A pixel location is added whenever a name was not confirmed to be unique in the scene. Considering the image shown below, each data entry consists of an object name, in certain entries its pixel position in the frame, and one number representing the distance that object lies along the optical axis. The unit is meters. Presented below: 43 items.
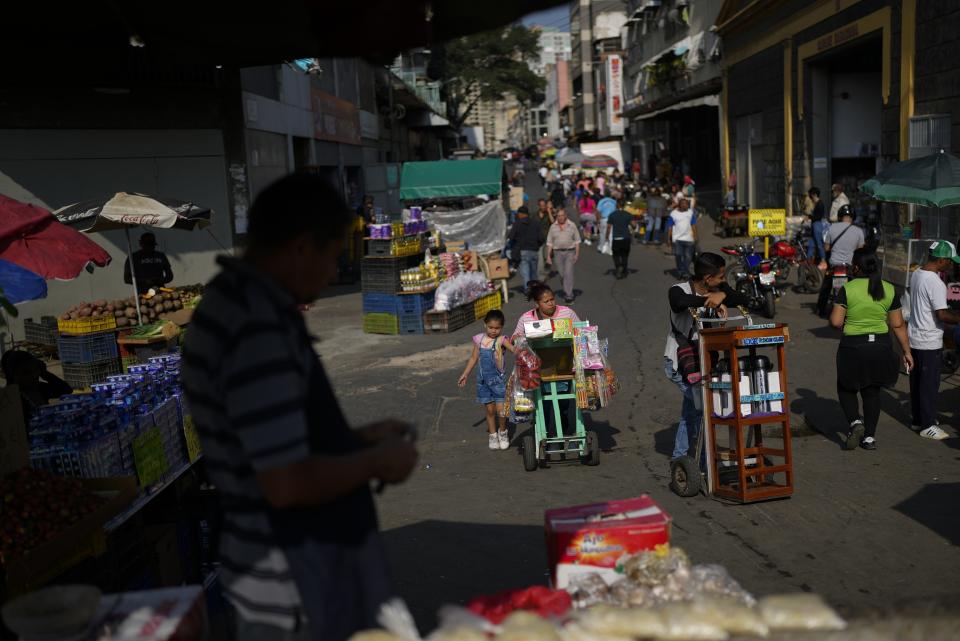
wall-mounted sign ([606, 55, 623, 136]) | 57.34
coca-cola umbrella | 11.77
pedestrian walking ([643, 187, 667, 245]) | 27.02
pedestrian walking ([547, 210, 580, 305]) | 17.00
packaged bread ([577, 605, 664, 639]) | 2.75
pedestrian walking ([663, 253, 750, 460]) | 7.12
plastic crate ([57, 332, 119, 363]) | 12.16
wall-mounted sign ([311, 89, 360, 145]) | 25.92
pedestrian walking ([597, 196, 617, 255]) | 26.02
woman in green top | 7.78
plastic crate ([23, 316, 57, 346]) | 15.08
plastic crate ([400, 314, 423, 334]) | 15.42
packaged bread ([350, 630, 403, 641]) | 2.42
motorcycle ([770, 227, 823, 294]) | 16.81
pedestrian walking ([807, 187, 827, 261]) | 17.77
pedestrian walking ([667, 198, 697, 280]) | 18.89
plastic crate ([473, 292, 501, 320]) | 16.59
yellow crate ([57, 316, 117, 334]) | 12.12
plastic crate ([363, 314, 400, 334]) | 15.52
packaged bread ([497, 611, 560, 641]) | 2.68
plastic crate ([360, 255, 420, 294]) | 15.43
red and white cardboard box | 3.41
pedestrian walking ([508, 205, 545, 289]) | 18.22
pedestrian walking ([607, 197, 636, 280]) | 20.03
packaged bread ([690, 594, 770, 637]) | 2.74
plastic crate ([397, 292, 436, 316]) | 15.34
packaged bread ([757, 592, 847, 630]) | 2.76
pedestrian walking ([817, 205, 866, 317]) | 14.45
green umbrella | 11.30
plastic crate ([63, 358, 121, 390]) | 12.23
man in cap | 8.21
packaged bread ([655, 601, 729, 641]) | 2.70
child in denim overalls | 8.95
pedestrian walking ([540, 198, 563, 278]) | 22.85
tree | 60.31
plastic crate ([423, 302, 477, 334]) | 15.38
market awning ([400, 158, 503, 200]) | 24.75
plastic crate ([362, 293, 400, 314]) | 15.44
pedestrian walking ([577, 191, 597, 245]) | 29.71
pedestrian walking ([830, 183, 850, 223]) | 18.23
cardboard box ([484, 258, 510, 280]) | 17.67
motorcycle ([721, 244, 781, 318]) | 14.81
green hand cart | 8.12
